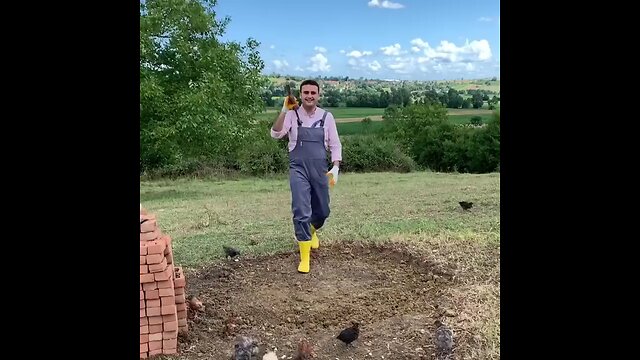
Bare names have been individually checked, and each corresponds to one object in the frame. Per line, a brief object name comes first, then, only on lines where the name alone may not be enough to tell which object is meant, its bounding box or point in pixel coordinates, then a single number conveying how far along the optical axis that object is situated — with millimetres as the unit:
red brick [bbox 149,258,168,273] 2908
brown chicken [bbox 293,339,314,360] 2859
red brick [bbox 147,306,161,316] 2934
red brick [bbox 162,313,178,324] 2971
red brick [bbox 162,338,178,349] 2984
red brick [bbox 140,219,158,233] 2992
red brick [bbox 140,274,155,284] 2898
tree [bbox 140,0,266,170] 7371
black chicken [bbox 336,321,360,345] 2980
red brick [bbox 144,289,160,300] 2918
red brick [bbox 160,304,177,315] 2955
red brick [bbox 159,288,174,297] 2941
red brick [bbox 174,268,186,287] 3197
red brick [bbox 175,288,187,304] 3172
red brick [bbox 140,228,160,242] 2971
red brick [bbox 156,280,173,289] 2938
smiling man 3891
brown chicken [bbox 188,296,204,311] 3553
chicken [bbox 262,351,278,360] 2768
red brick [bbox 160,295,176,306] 2945
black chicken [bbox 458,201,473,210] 5926
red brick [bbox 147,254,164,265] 2904
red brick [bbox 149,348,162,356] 2959
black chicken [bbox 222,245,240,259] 4699
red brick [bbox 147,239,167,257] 2914
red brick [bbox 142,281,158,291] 2914
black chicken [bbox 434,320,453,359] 2828
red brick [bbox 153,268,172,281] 2920
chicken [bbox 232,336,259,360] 2770
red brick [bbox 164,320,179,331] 2973
